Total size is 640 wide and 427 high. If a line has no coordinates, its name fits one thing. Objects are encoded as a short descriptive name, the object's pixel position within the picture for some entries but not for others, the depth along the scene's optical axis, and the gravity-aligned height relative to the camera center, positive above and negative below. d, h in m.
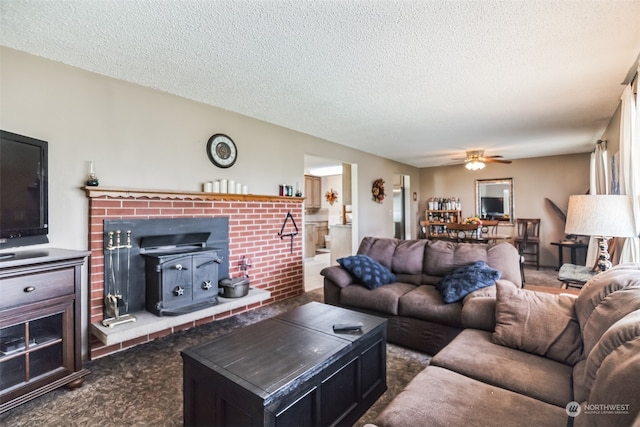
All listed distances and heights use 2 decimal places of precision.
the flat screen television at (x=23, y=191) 1.85 +0.18
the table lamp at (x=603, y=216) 2.13 -0.01
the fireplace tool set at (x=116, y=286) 2.44 -0.58
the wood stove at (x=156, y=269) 2.56 -0.46
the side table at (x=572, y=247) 5.38 -0.61
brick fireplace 2.48 -0.14
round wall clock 3.30 +0.74
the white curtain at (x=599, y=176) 3.98 +0.53
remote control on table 1.87 -0.69
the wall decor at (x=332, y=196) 8.77 +0.58
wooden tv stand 1.76 -0.68
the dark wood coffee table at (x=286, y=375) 1.30 -0.75
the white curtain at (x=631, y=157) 2.32 +0.46
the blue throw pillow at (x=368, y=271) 3.01 -0.57
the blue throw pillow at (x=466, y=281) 2.49 -0.56
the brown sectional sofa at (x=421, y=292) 2.41 -0.70
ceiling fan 5.41 +1.00
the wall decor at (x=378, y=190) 6.03 +0.51
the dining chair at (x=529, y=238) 6.27 -0.48
